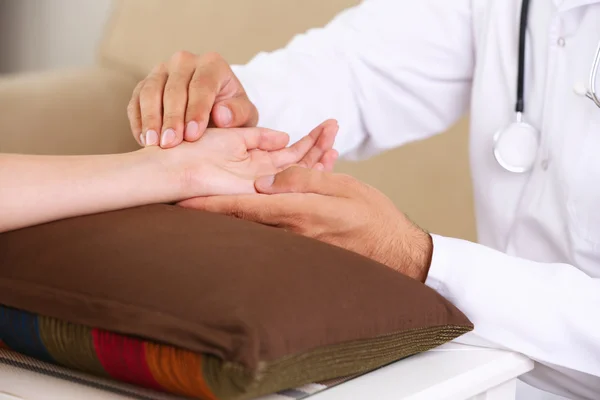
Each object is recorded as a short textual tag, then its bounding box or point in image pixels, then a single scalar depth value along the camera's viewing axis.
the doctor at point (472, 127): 1.48
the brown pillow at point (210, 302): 1.27
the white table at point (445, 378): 1.34
